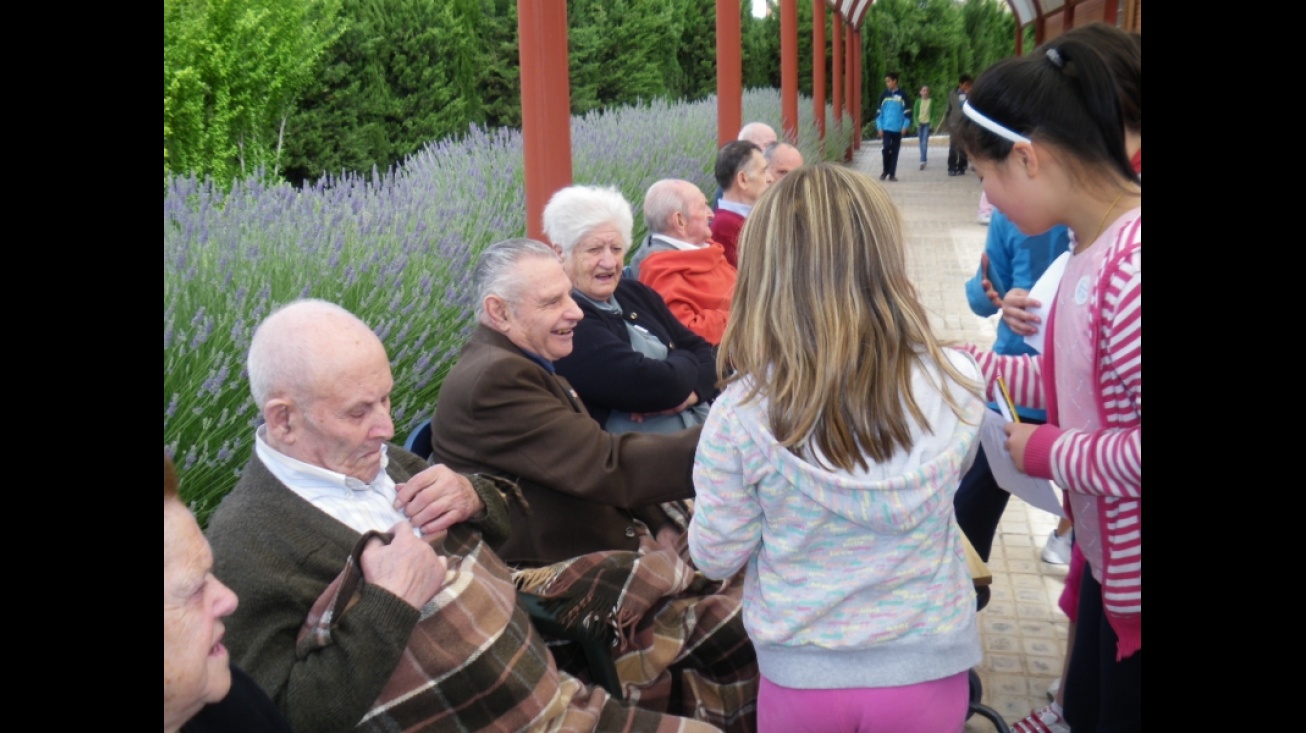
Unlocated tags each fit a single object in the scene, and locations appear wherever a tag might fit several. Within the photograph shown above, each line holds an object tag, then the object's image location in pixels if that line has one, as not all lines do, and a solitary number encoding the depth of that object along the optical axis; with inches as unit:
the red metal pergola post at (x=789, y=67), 509.7
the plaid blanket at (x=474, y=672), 75.7
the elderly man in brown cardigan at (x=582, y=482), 101.7
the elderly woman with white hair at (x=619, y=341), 130.3
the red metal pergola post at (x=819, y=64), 645.9
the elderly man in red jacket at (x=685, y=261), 176.2
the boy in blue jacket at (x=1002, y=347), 137.5
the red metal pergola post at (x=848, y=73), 967.6
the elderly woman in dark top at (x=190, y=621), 55.7
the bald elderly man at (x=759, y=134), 267.4
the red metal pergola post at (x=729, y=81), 354.9
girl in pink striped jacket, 73.7
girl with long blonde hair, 70.4
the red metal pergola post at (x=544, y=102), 178.1
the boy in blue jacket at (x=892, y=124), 763.4
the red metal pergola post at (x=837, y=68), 805.2
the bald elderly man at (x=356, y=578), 73.5
